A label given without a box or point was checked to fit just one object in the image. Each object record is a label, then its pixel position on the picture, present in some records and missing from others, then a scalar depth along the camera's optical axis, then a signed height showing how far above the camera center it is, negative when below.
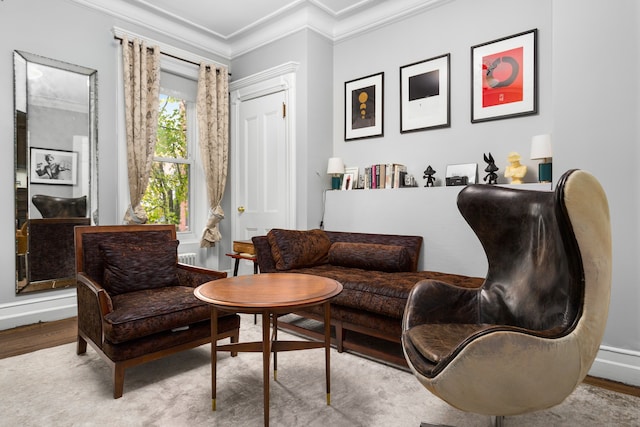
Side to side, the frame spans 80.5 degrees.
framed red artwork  2.95 +1.08
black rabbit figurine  2.99 +0.32
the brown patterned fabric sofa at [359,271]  2.48 -0.50
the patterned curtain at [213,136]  4.41 +0.89
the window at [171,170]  4.28 +0.47
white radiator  4.33 -0.55
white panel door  4.20 +0.49
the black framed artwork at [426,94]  3.42 +1.09
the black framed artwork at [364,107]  3.88 +1.09
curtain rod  3.71 +1.69
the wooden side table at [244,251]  3.63 -0.41
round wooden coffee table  1.67 -0.41
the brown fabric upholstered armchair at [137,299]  2.07 -0.54
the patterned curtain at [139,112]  3.75 +1.00
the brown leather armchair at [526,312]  1.31 -0.44
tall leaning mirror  3.19 +0.41
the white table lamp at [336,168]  3.99 +0.45
